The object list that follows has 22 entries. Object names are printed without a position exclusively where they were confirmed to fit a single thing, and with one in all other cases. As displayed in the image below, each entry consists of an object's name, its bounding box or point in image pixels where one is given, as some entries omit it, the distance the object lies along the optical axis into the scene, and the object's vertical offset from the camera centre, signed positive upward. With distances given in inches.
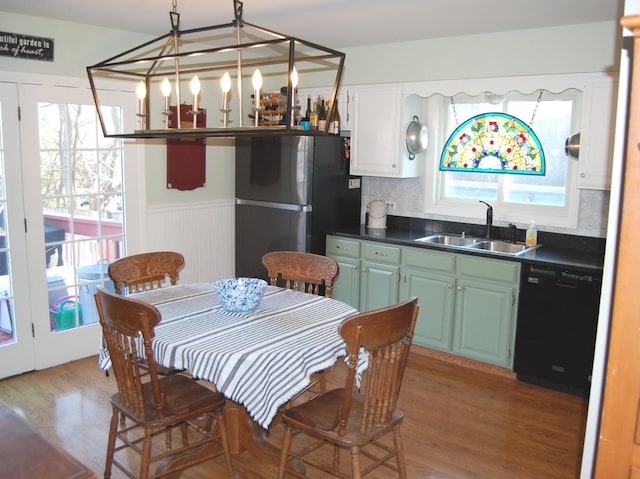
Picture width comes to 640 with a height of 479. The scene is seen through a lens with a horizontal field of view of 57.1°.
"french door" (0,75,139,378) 148.9 -17.4
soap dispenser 166.1 -20.8
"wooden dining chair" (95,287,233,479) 90.7 -41.3
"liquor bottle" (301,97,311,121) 189.3 +14.0
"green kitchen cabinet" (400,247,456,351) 162.6 -36.7
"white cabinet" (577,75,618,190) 142.8 +7.6
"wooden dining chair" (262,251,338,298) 131.7 -25.2
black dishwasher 140.9 -40.6
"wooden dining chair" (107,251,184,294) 127.1 -25.8
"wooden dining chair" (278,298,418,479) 85.2 -38.3
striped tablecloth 89.6 -30.1
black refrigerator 179.2 -12.3
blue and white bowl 108.6 -25.7
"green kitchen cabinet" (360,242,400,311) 172.2 -34.5
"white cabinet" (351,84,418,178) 176.9 +7.3
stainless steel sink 166.6 -24.2
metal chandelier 153.3 +23.1
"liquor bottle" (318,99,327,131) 188.5 +13.9
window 164.2 -4.4
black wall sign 143.2 +25.8
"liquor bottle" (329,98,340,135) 185.5 +10.6
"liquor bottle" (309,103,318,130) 186.9 +11.6
